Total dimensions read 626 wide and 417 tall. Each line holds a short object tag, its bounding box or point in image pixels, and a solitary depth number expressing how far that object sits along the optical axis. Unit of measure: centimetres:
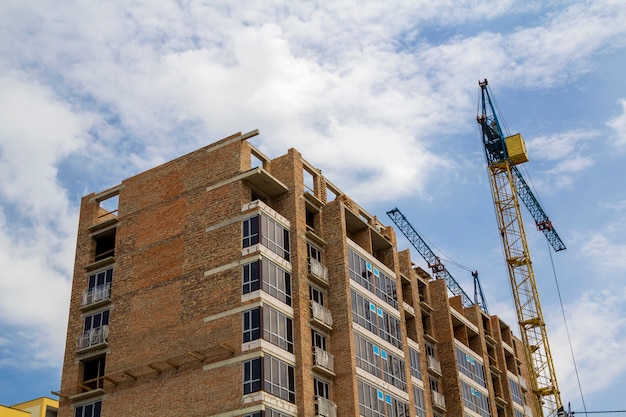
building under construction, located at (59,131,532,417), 5003
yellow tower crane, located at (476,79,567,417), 9900
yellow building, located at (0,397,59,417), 7062
